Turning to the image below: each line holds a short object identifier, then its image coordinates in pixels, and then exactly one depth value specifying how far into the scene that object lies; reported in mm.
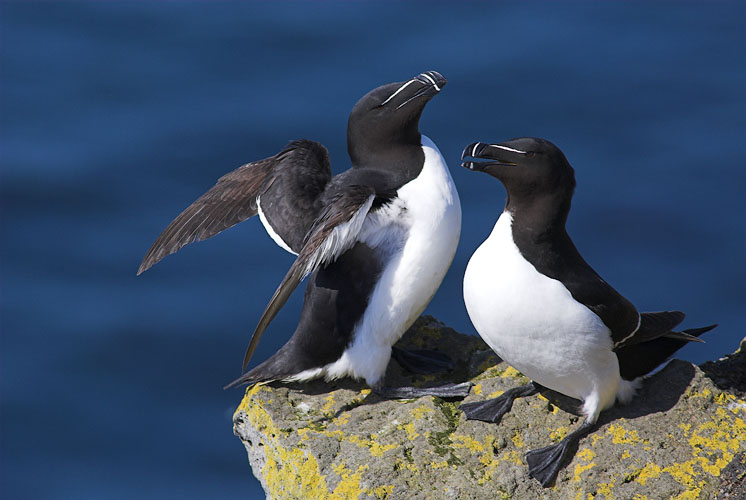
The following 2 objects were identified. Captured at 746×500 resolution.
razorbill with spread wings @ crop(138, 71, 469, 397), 9617
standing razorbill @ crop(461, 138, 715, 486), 8273
